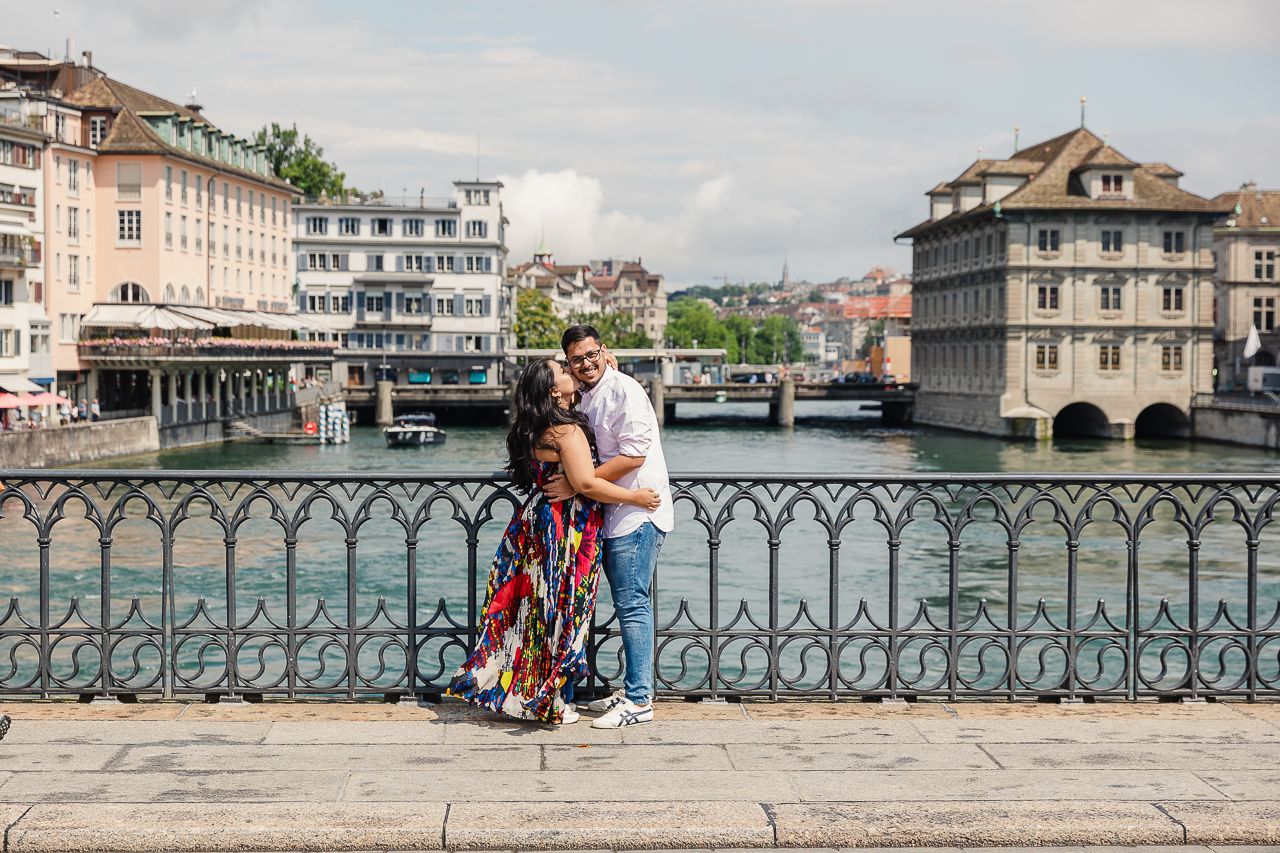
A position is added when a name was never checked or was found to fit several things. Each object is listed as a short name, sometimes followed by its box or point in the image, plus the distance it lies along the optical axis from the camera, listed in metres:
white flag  80.39
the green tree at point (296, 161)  94.25
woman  5.74
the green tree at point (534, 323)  110.00
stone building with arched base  69.19
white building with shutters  95.12
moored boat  65.06
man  5.79
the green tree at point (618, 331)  147.75
